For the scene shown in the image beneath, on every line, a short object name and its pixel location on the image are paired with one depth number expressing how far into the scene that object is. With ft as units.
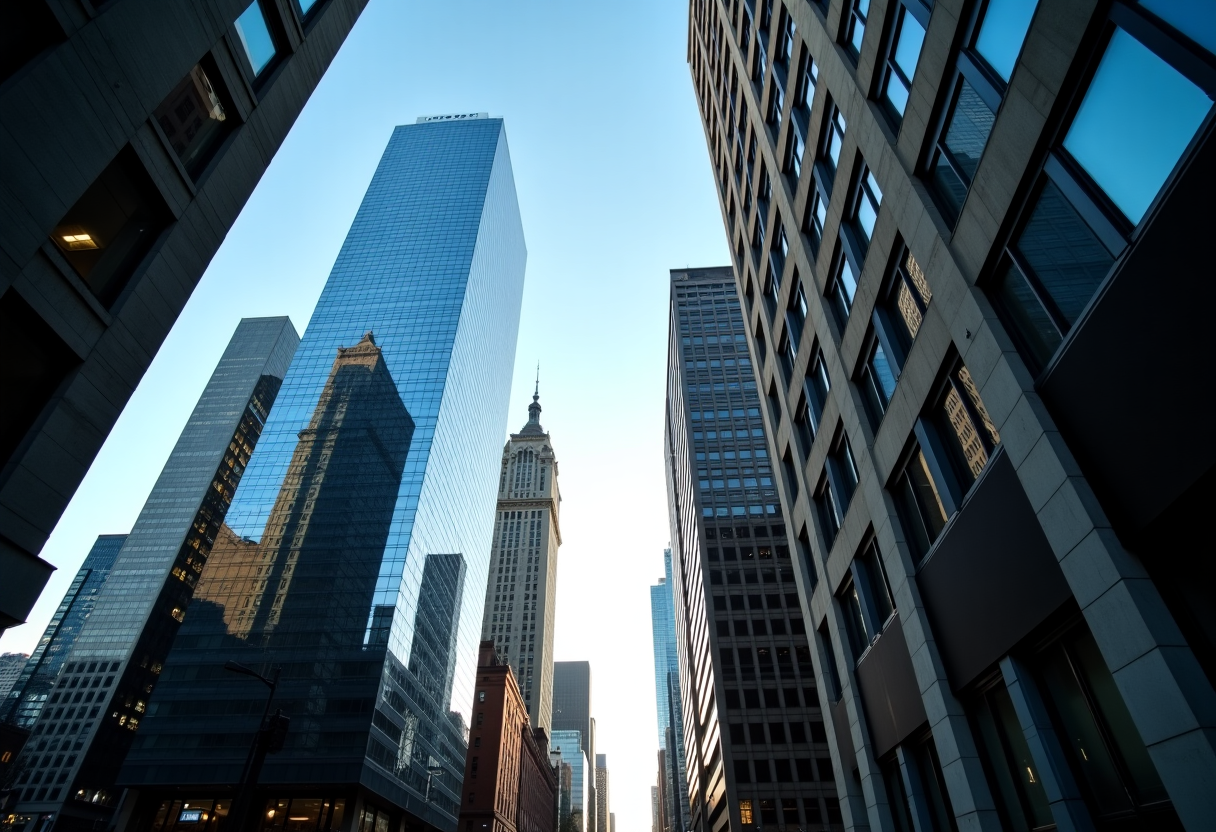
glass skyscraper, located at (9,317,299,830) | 437.99
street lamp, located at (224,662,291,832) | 51.60
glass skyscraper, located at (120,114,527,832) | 225.97
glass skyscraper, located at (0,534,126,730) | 533.96
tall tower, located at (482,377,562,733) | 567.59
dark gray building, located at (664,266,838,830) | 254.06
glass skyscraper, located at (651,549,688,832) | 572.51
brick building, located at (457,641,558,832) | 354.13
